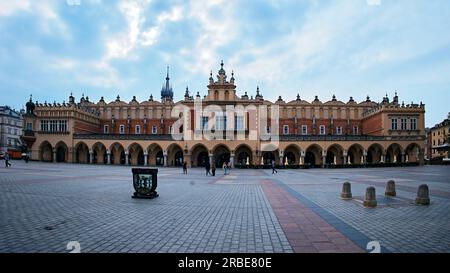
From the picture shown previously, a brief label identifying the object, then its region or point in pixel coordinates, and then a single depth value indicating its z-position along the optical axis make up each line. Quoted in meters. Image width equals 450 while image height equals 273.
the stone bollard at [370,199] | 8.80
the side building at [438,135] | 66.69
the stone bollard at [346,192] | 10.40
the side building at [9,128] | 72.19
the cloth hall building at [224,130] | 39.81
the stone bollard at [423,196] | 9.16
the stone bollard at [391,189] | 10.93
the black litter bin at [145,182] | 10.54
